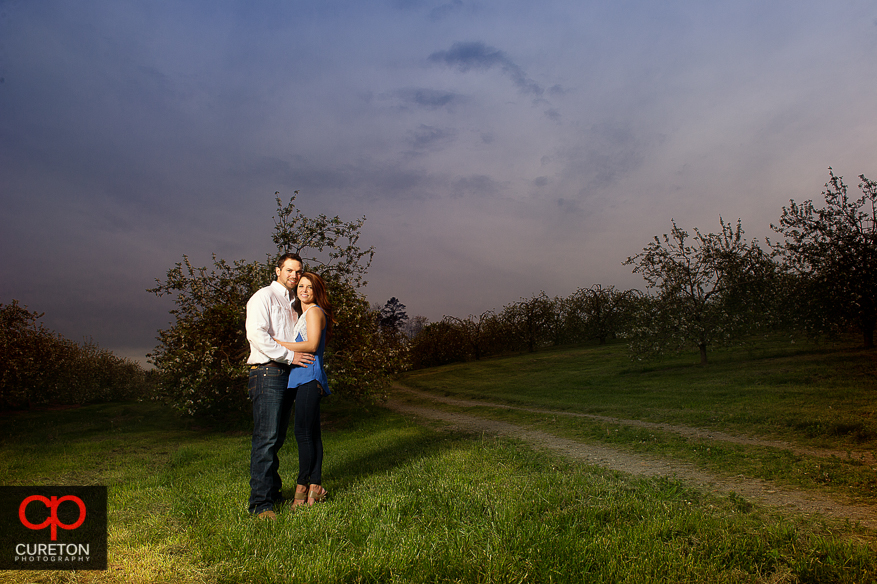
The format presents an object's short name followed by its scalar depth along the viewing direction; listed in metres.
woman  5.23
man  5.00
